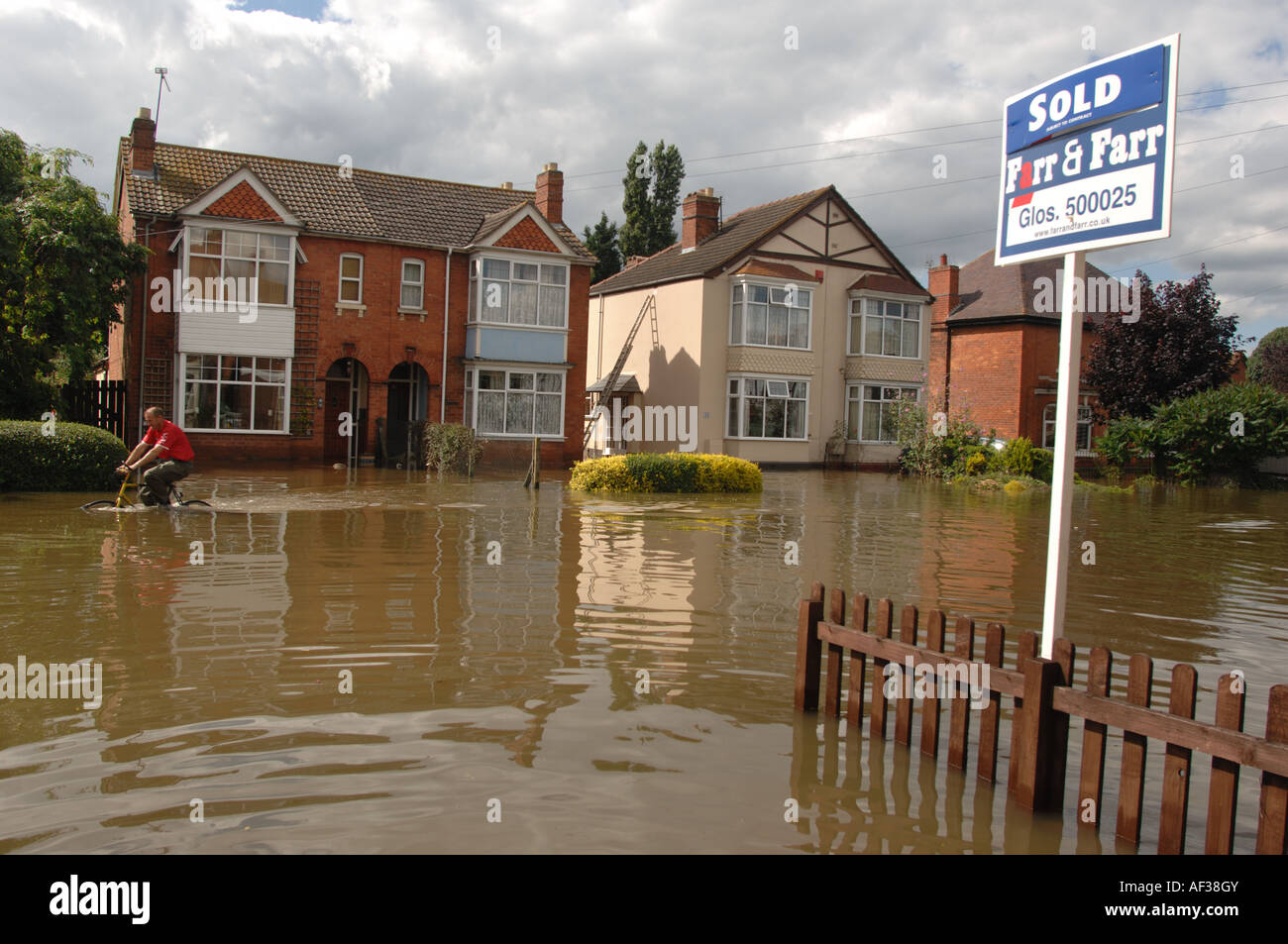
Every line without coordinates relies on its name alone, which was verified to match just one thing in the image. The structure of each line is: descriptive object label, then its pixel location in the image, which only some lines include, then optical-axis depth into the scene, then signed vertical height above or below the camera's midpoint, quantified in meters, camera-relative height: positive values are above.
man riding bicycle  16.05 -0.47
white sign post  4.98 +1.50
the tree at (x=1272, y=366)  65.62 +7.20
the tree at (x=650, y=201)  53.78 +12.96
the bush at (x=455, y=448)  26.87 -0.24
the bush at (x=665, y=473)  23.16 -0.62
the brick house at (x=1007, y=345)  40.97 +4.80
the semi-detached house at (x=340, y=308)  28.33 +3.79
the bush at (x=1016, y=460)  31.84 +0.03
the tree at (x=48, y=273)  23.42 +3.56
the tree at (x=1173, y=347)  37.72 +4.47
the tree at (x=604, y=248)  55.53 +10.75
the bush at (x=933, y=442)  33.38 +0.54
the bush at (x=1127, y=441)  35.69 +0.86
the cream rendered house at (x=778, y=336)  35.53 +4.20
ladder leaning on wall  36.72 +2.82
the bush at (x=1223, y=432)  34.47 +1.27
